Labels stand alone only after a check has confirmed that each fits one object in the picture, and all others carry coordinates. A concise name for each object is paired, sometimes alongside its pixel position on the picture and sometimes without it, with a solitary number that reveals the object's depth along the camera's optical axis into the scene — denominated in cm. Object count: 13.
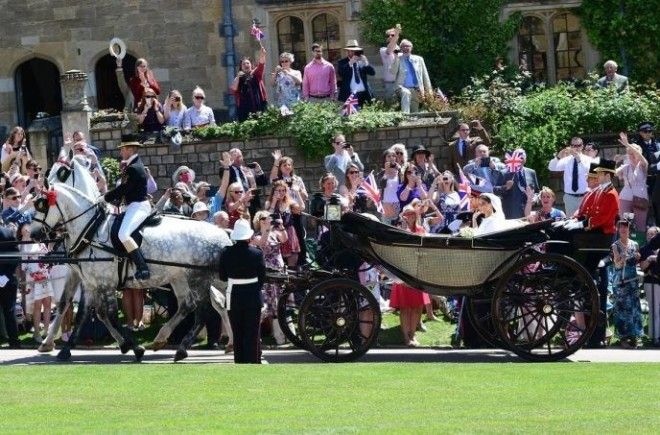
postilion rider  2228
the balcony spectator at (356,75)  3178
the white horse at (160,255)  2248
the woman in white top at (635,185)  2745
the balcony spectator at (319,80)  3175
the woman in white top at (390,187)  2662
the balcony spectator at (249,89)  3180
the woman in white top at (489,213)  2238
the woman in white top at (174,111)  3166
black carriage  2133
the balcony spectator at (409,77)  3155
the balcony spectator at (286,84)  3184
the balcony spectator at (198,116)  3158
